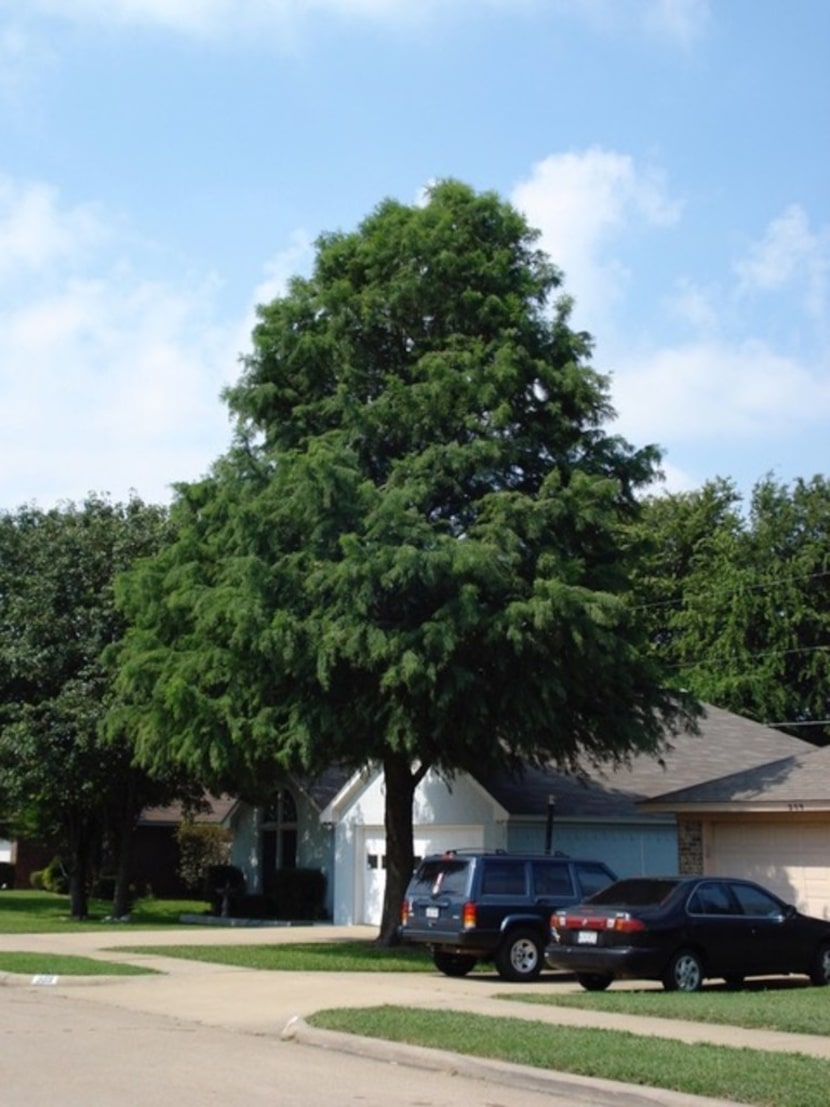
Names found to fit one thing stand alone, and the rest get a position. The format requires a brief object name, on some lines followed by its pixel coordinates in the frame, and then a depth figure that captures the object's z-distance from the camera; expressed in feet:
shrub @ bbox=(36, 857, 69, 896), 172.14
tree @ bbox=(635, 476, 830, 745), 176.76
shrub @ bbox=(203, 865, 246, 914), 127.95
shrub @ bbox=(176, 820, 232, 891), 147.54
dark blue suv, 68.74
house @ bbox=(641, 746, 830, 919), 78.48
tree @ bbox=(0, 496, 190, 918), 114.73
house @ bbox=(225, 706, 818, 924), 99.86
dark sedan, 61.26
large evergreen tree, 75.31
